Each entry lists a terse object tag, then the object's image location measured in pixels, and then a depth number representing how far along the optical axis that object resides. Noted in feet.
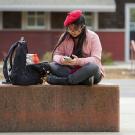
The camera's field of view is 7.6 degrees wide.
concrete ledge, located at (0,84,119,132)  42.41
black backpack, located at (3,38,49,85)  42.33
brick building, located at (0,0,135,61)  132.53
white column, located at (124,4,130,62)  135.92
